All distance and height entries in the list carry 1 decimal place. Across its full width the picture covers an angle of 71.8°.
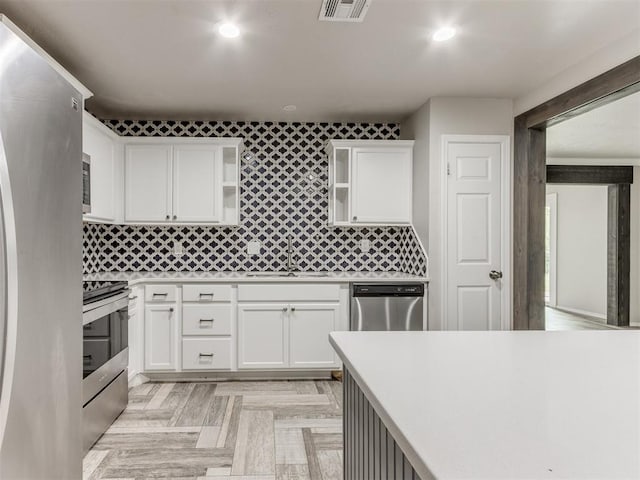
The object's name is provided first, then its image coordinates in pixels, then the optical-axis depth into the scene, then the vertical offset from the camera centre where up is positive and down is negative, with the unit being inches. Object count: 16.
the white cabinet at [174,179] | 153.4 +20.3
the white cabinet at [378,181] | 156.6 +19.9
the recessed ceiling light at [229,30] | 94.5 +45.2
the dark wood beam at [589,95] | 99.3 +35.7
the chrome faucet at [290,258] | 166.9 -8.2
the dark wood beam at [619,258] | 258.4 -13.0
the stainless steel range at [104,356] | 93.1 -27.8
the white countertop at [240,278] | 142.8 -13.5
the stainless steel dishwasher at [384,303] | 144.6 -21.7
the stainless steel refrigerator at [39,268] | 46.8 -3.6
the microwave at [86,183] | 115.8 +14.6
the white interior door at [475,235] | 142.1 +0.5
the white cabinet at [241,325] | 143.0 -28.9
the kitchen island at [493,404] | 23.2 -11.8
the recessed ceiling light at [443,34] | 96.3 +45.1
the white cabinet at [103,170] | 127.0 +21.7
